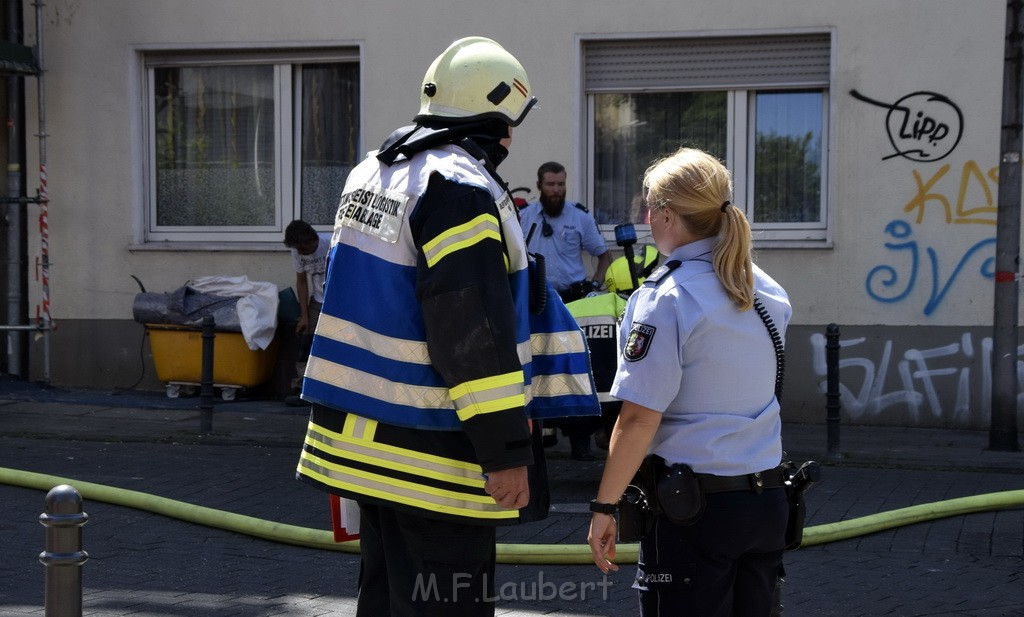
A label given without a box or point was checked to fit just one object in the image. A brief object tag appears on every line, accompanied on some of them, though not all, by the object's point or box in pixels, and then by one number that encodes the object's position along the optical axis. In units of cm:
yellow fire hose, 588
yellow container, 1190
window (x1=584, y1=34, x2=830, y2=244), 1130
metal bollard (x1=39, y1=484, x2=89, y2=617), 329
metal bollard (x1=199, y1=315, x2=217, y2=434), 987
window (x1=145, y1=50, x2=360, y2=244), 1251
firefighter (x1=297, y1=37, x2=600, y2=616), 303
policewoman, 299
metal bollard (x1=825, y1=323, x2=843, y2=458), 912
